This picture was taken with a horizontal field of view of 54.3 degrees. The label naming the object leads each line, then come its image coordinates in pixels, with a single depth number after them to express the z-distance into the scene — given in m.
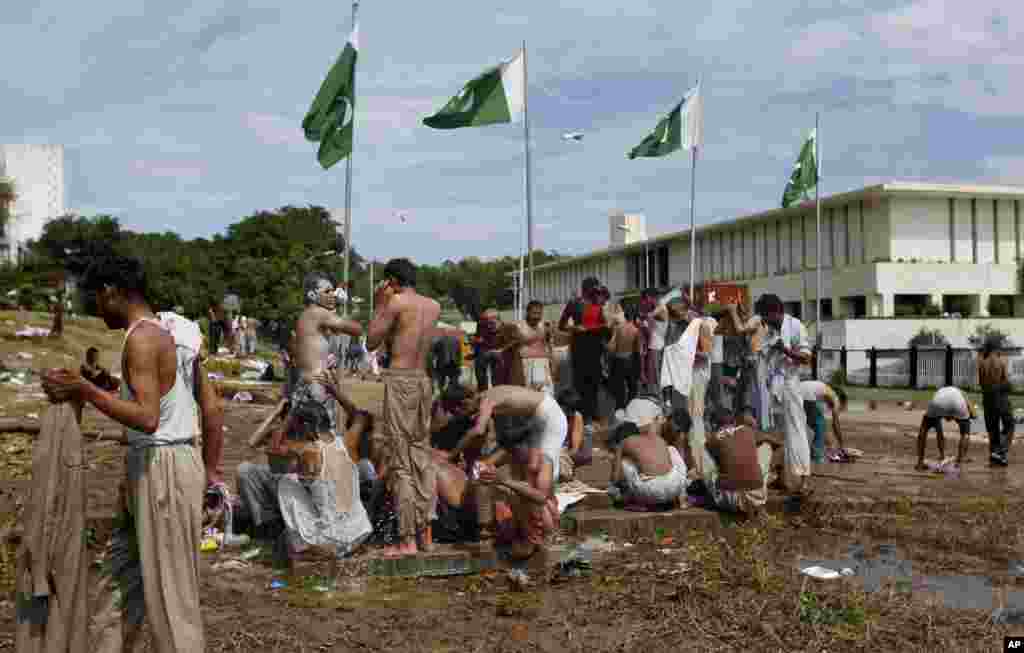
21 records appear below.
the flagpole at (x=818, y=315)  26.05
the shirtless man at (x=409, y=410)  6.38
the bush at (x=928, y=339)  36.00
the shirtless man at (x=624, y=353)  11.91
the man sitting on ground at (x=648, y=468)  7.64
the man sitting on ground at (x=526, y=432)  6.59
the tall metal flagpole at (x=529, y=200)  15.18
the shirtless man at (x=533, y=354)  9.77
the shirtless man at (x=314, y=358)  6.51
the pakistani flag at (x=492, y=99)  13.66
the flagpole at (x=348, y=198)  11.96
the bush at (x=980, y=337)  34.00
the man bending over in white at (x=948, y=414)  10.62
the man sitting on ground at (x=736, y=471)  7.55
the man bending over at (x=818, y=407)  10.16
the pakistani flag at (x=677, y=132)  17.70
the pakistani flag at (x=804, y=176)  24.98
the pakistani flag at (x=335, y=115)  12.40
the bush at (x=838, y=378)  28.79
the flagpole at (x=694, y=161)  18.06
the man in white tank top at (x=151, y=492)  3.64
